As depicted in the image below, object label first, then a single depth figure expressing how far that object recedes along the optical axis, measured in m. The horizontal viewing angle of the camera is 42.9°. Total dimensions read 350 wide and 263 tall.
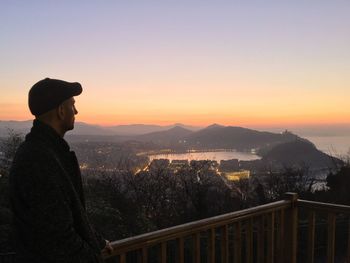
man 1.73
